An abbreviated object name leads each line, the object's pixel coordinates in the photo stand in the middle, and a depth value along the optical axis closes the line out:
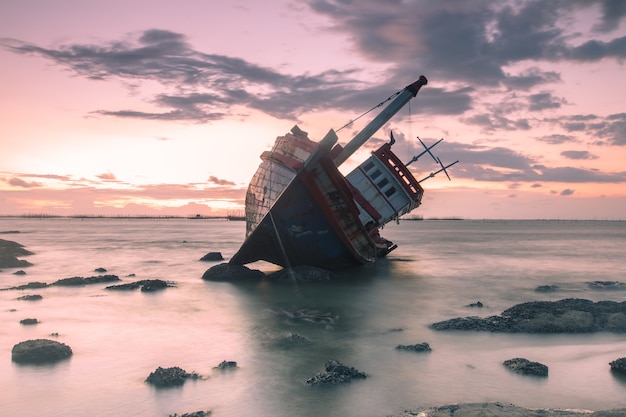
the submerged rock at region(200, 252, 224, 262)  40.57
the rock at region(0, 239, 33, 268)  35.19
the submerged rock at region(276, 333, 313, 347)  13.89
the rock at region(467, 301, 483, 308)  20.29
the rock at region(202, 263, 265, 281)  27.23
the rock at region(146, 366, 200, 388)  10.46
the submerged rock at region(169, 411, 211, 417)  8.80
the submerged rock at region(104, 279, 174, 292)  24.03
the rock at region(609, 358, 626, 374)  11.20
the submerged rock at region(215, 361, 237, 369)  11.83
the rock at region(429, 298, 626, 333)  14.98
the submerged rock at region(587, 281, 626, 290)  26.47
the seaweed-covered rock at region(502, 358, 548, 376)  11.09
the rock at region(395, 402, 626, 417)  8.09
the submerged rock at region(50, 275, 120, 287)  25.71
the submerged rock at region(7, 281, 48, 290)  24.42
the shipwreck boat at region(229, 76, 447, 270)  23.17
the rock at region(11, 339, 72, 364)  12.14
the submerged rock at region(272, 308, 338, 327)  16.89
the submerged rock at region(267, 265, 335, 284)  25.10
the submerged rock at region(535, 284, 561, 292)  25.06
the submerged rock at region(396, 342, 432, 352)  13.12
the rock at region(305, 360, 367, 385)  10.53
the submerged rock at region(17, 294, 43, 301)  21.33
